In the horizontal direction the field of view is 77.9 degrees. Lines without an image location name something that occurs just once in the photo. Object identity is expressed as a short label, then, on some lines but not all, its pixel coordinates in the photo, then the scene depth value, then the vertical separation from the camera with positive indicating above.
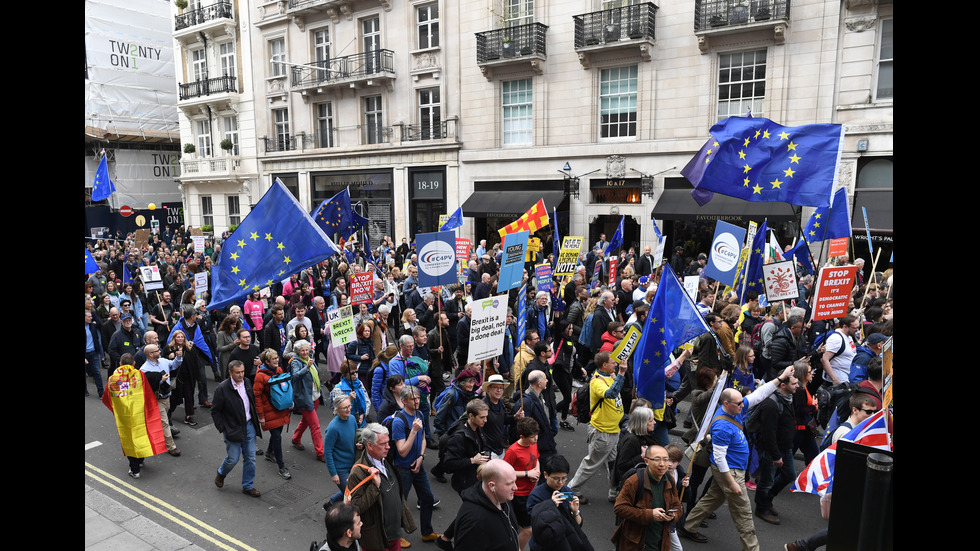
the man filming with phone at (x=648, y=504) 5.01 -2.52
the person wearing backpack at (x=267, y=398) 7.77 -2.48
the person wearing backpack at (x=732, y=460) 5.80 -2.50
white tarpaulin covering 38.53 +9.14
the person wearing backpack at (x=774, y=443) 6.48 -2.59
